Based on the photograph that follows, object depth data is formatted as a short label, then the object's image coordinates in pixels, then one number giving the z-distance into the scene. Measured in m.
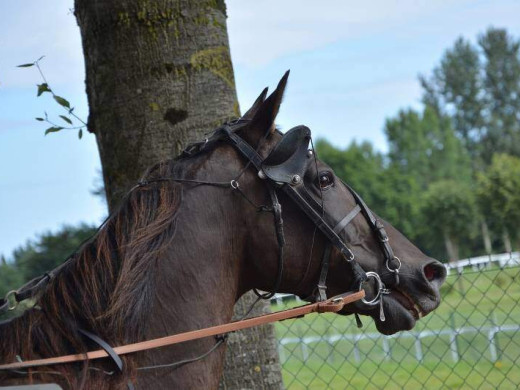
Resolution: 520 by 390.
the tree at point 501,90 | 73.81
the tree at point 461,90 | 76.69
